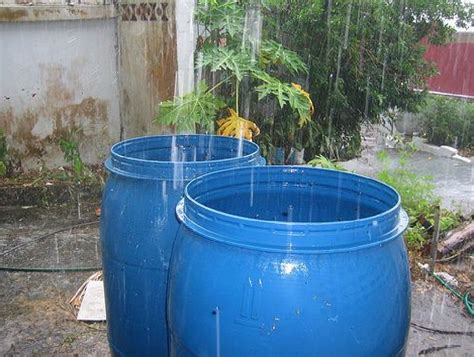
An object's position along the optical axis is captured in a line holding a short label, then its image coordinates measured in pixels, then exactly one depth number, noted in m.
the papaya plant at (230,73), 4.12
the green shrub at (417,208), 4.39
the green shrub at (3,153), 5.38
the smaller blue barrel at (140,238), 2.15
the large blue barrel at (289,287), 1.43
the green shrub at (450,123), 11.27
